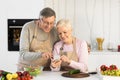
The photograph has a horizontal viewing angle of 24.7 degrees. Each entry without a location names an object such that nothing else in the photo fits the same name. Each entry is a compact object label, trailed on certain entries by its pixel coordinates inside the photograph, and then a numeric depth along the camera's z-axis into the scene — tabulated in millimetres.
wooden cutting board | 2503
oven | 4277
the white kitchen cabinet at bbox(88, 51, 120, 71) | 4414
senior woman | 2760
